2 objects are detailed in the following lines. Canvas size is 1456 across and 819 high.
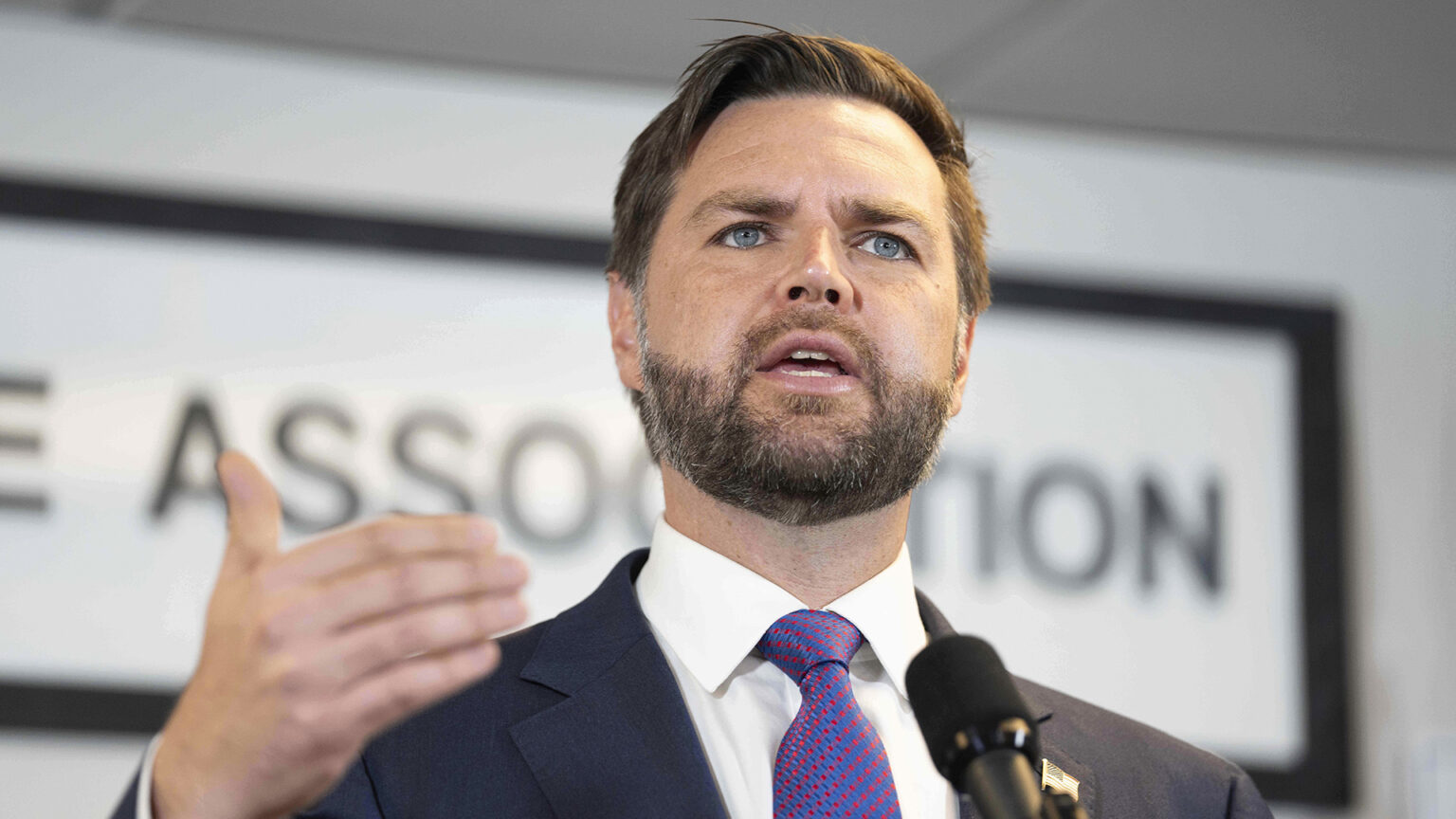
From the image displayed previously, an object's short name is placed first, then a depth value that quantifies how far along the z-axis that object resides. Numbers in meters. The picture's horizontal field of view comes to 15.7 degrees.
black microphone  1.89
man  2.06
